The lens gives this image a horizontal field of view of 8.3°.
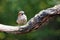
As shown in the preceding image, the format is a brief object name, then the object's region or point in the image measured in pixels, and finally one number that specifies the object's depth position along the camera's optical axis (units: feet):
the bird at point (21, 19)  14.94
